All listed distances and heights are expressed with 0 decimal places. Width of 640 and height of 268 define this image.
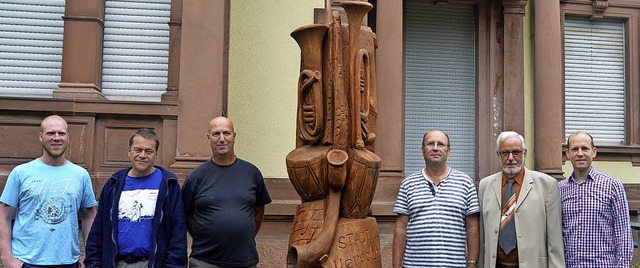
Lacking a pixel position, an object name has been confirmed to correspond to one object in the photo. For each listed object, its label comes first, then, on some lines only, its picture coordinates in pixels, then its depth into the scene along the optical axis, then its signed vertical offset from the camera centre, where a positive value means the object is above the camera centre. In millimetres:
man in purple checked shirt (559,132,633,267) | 4094 -362
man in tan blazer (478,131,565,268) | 4062 -359
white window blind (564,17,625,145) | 10336 +1390
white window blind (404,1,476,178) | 9922 +1283
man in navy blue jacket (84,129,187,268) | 3918 -413
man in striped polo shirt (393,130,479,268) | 4148 -373
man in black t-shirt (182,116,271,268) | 4145 -344
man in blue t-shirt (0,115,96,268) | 4082 -377
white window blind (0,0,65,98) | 7605 +1271
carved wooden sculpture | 4266 +53
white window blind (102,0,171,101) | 7742 +1285
